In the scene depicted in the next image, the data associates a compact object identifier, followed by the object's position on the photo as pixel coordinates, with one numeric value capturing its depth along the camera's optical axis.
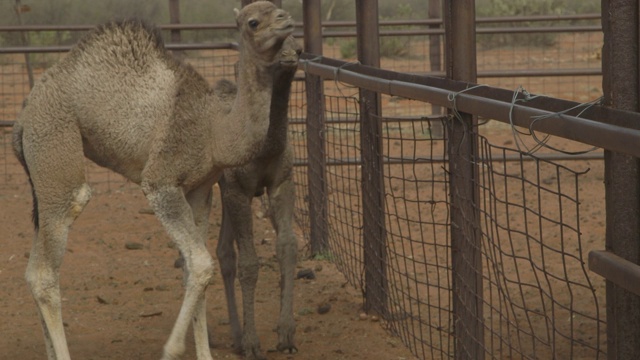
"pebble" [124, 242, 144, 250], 8.55
